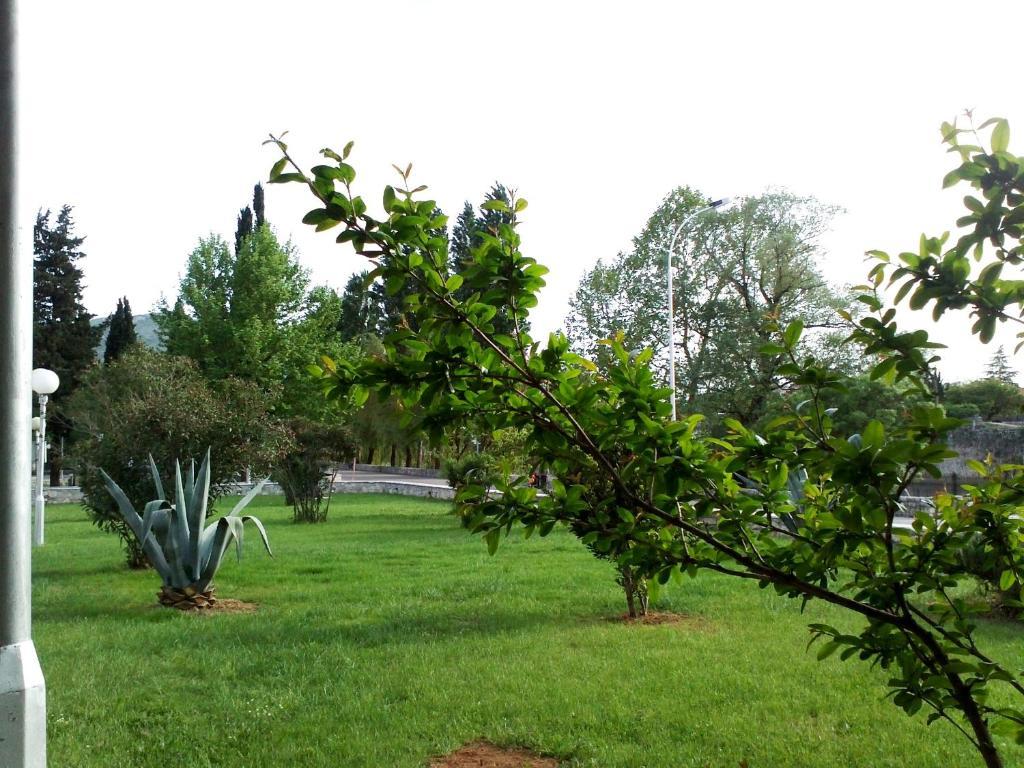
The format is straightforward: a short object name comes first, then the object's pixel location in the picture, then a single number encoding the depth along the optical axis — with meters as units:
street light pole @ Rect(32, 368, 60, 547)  14.39
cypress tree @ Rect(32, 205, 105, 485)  37.88
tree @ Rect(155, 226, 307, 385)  38.25
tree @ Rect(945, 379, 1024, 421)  35.50
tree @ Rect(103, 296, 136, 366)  43.38
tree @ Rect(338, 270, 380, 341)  54.12
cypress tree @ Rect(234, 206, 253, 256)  44.06
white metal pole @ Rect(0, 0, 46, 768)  2.12
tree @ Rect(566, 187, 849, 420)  25.61
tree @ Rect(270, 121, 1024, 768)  1.81
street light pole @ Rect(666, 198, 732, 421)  19.50
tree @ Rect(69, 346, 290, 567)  11.77
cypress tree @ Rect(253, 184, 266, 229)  44.91
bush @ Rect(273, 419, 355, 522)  20.67
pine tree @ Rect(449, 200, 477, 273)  36.28
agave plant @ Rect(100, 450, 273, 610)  8.40
